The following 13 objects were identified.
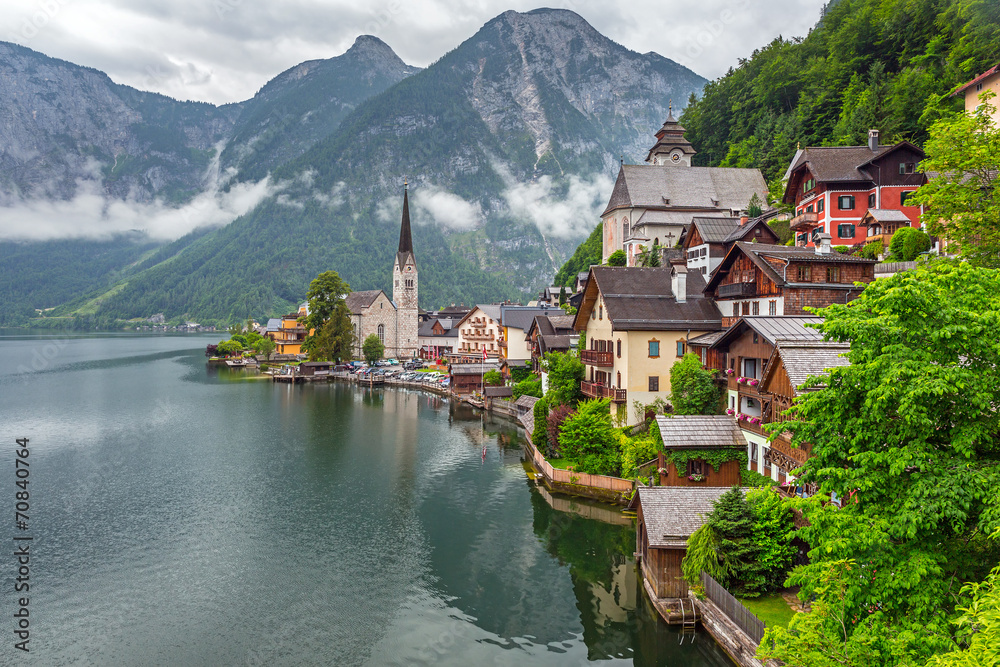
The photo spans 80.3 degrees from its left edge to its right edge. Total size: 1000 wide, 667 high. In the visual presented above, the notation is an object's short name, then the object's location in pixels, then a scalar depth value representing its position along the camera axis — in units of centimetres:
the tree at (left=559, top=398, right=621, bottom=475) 3566
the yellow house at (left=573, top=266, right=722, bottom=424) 3806
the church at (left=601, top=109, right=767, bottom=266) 7212
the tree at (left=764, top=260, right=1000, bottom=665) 1095
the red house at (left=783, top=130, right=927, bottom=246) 4591
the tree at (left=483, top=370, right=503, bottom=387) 7544
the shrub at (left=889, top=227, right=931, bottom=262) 3912
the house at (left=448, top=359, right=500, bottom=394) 8069
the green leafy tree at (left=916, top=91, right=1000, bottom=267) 2661
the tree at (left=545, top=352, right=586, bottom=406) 4572
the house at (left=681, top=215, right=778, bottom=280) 4769
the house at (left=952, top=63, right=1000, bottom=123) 4353
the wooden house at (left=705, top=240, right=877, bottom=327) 3306
